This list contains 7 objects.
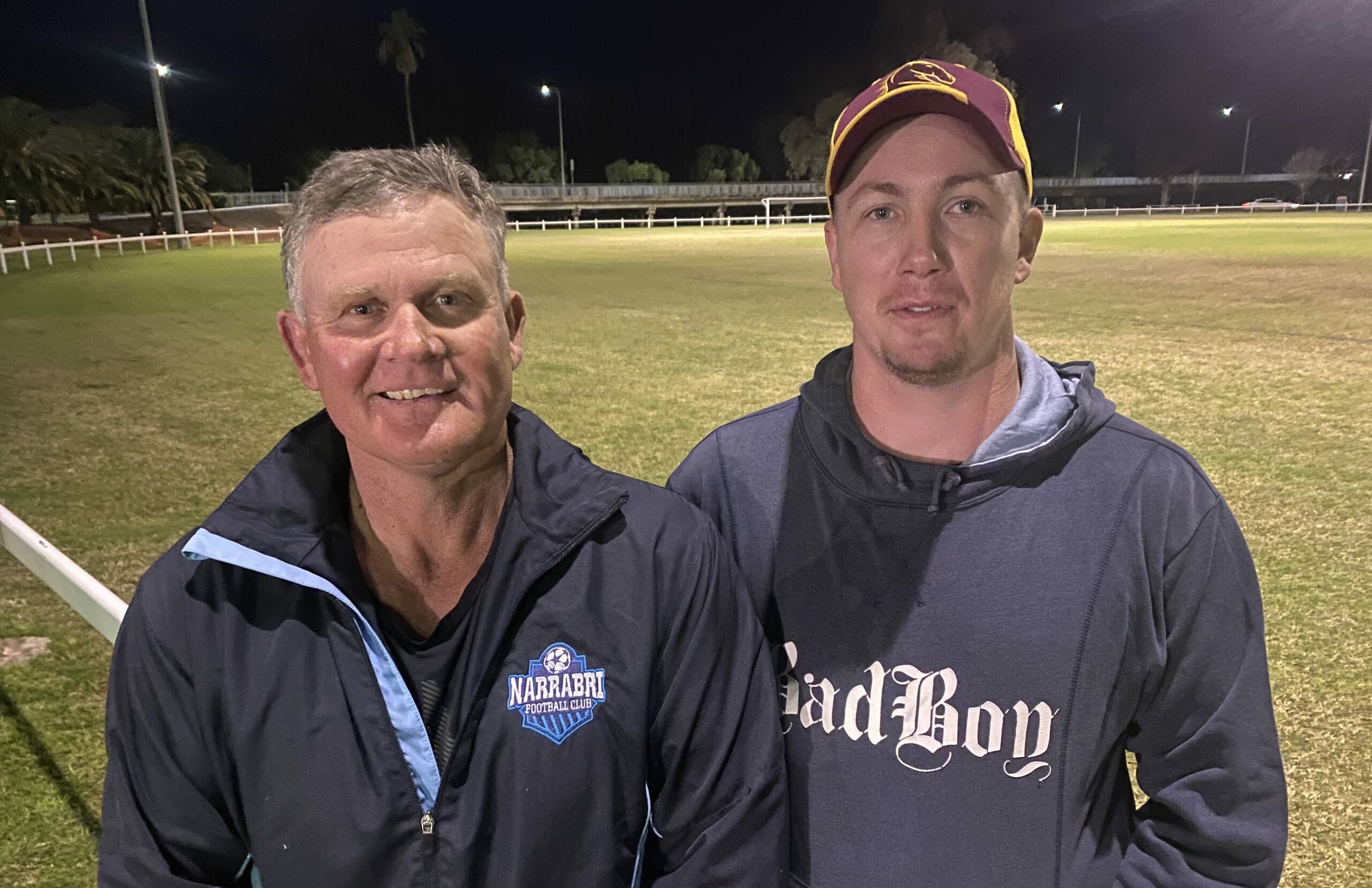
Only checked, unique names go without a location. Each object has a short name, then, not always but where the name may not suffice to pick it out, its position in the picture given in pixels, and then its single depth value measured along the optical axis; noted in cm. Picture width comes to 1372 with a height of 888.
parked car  6906
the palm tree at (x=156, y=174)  4784
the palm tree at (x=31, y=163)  4034
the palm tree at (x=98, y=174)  4478
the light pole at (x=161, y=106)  3142
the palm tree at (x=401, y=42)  7731
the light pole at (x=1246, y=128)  8542
